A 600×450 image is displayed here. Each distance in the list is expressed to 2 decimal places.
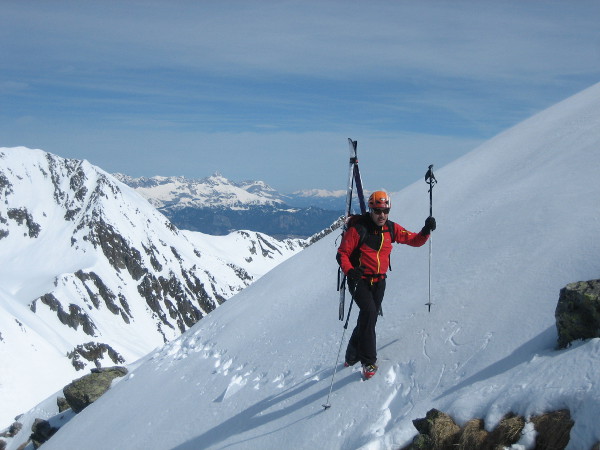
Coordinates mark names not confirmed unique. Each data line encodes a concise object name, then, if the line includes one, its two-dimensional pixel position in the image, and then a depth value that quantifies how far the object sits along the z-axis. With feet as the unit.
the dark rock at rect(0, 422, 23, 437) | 88.67
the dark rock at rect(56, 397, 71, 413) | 81.41
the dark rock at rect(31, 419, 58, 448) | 71.05
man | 28.58
